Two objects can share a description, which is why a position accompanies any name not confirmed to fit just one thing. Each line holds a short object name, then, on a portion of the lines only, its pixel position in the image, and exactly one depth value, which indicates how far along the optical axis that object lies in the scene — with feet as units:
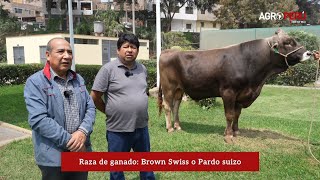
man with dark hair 12.20
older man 9.02
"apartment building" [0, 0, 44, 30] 222.48
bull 19.90
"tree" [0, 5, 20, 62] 118.06
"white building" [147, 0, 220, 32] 177.11
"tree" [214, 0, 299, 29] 121.19
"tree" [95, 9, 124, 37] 117.50
